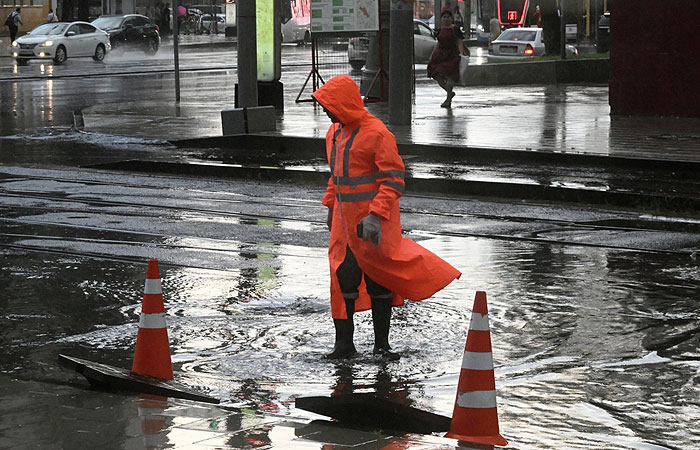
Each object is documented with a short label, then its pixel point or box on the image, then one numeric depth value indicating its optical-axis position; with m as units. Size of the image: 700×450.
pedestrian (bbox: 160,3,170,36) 78.44
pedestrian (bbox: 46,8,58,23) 61.14
